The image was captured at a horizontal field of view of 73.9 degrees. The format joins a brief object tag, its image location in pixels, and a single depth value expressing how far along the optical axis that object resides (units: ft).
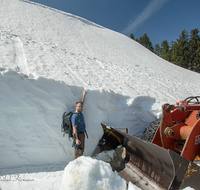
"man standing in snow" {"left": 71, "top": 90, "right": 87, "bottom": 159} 9.36
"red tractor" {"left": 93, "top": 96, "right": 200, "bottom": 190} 6.75
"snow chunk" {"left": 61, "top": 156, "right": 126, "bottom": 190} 5.86
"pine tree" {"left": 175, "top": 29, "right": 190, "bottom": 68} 101.98
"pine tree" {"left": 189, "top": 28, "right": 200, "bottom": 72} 97.55
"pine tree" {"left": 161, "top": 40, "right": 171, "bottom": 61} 126.88
